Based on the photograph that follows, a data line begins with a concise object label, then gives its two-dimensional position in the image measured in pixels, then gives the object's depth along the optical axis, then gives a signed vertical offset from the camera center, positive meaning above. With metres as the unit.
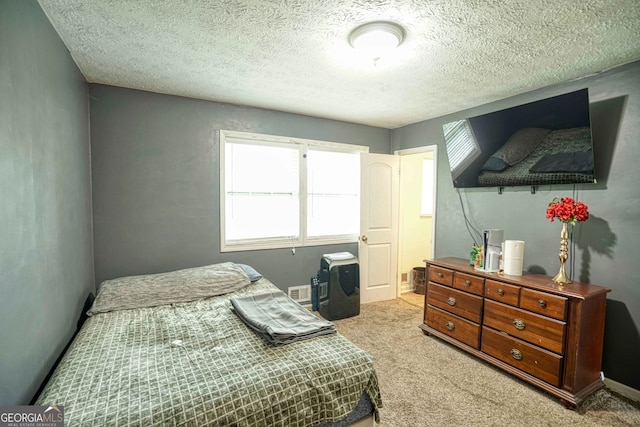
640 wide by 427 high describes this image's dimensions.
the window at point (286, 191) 3.34 +0.09
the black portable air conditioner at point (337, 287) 3.47 -1.08
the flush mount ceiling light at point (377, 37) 1.71 +1.02
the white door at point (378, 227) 3.98 -0.38
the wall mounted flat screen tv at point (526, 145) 2.29 +0.54
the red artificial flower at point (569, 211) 2.22 -0.05
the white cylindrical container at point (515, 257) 2.50 -0.47
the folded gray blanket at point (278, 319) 1.71 -0.80
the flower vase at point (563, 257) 2.28 -0.42
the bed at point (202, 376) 1.19 -0.86
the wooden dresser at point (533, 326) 2.04 -0.99
